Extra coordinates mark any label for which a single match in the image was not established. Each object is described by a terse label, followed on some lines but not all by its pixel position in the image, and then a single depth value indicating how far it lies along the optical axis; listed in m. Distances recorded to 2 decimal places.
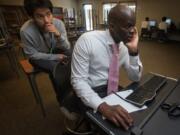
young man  1.29
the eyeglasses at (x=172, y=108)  0.60
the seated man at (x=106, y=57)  0.83
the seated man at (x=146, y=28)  6.78
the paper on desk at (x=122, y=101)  0.66
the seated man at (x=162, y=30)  6.03
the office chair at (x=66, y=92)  0.98
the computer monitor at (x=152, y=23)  6.64
